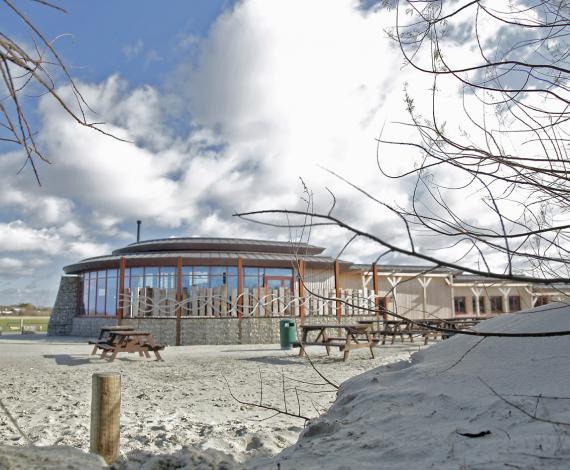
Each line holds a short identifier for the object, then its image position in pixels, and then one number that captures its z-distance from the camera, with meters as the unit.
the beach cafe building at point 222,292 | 18.02
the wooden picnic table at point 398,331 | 12.94
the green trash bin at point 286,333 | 14.52
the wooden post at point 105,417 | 3.63
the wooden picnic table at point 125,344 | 11.51
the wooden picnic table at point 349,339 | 11.20
